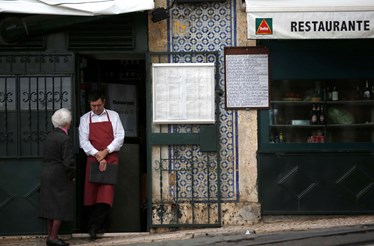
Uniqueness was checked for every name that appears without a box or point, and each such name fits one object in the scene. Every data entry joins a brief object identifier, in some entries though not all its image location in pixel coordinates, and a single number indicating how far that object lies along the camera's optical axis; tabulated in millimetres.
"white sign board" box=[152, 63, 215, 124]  15363
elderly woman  14140
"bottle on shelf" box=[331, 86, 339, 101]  15827
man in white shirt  14964
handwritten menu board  15479
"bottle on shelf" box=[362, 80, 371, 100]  15814
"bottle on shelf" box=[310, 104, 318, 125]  15840
